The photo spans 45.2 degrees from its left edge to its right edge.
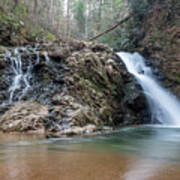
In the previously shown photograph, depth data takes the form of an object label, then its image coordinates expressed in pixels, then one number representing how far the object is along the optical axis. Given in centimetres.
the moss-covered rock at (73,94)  680
